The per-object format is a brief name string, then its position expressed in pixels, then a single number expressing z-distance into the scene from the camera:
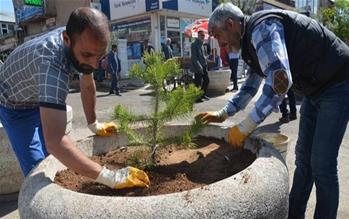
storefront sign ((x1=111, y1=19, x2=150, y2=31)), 16.58
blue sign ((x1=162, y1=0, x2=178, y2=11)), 15.77
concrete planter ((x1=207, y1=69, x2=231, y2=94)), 9.68
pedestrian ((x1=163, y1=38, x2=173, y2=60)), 11.02
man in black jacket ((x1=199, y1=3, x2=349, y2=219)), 1.94
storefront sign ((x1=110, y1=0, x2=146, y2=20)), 16.28
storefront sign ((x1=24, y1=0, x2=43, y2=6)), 19.73
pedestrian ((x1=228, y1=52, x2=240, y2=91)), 10.65
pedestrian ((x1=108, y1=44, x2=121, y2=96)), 11.43
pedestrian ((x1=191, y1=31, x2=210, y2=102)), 8.73
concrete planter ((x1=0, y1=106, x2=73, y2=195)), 3.45
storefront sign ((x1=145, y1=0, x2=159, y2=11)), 15.38
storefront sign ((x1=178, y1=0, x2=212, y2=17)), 16.28
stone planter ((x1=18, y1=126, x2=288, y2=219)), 1.35
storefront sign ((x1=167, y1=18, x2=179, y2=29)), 16.41
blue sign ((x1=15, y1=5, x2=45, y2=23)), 23.08
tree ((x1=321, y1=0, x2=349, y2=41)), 11.76
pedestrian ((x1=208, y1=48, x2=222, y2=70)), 12.54
